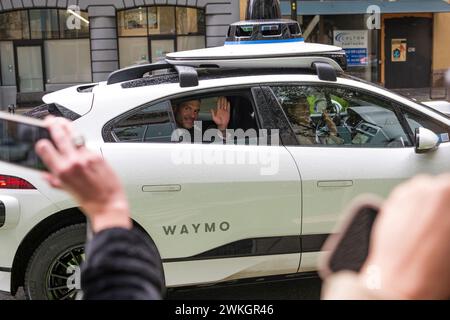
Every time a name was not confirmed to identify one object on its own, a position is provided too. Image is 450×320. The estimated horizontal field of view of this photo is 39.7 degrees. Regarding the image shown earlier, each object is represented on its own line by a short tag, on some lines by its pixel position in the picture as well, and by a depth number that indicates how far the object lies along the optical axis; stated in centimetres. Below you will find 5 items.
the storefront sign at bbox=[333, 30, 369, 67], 2022
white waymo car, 377
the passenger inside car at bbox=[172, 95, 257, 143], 410
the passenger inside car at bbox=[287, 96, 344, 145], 408
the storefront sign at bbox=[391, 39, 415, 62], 2078
